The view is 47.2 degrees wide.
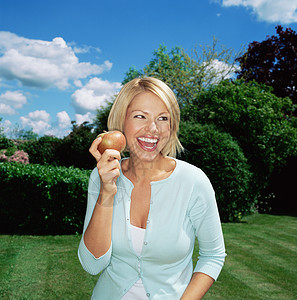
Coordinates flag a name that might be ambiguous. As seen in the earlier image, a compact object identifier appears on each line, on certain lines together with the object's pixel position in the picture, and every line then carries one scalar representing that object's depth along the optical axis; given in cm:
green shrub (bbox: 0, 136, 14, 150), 2030
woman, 207
